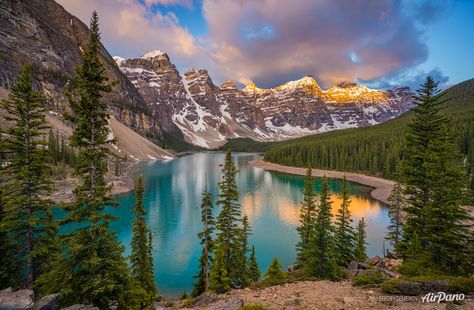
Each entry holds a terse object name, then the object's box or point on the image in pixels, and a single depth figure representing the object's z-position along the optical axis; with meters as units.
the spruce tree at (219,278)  18.84
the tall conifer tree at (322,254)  18.39
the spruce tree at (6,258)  15.88
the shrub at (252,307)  10.71
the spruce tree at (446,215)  13.87
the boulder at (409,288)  10.77
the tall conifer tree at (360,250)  25.94
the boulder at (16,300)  10.30
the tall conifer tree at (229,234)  23.20
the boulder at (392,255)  25.08
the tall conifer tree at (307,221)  27.08
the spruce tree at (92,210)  12.63
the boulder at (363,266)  20.52
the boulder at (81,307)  11.38
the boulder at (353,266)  20.70
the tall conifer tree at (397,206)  31.30
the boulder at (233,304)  12.05
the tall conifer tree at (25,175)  15.95
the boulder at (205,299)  15.93
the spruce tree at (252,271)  25.56
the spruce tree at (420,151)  16.70
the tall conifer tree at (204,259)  23.59
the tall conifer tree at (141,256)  21.52
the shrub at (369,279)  13.55
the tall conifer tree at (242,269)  23.42
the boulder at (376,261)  21.52
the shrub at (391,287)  11.15
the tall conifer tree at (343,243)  24.84
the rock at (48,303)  11.26
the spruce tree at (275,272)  20.02
